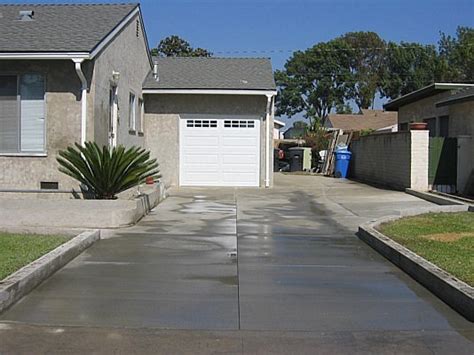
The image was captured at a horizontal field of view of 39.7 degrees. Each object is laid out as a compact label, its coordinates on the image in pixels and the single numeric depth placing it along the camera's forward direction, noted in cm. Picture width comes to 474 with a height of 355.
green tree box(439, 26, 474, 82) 5044
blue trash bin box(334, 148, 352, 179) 2747
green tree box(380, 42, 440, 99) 6644
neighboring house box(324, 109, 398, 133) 5361
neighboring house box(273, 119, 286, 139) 4838
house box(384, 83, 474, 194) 1797
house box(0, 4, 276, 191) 1496
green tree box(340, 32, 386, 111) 7294
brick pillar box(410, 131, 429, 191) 1839
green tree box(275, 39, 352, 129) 7388
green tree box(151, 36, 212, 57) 5472
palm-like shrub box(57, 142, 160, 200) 1342
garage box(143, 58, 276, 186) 2133
